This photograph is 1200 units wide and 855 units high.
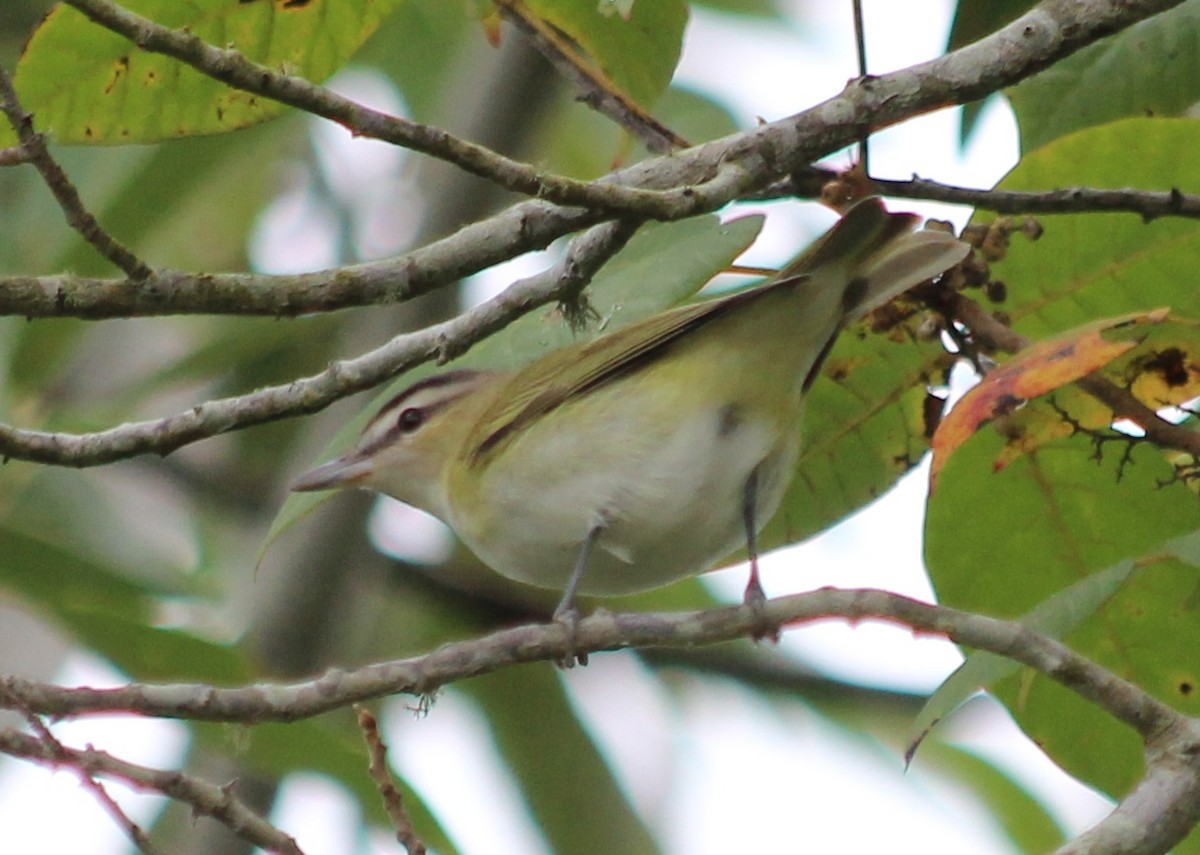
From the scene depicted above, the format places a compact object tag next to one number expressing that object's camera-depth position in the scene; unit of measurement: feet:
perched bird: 19.34
